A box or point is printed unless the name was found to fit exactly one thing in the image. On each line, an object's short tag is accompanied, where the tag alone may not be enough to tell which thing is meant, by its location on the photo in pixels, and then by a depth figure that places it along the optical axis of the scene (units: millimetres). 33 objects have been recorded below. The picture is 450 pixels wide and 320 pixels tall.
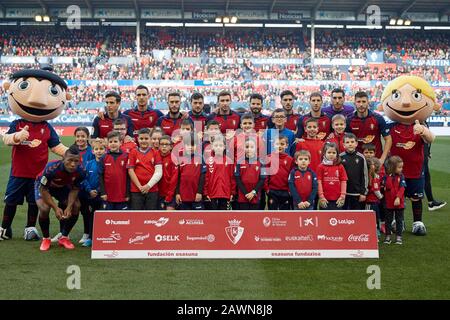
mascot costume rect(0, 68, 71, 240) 7484
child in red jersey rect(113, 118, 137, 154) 7586
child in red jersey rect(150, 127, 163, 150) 7387
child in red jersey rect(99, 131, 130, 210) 7105
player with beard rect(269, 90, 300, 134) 8328
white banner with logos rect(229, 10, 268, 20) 41188
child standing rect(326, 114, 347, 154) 7672
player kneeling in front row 6816
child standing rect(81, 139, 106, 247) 7247
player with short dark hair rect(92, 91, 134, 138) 7891
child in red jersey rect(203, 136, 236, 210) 7273
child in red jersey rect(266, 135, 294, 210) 7391
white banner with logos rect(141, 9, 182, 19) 40719
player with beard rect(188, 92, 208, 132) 8133
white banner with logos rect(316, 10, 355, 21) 41312
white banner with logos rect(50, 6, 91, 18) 39875
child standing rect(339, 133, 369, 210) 7293
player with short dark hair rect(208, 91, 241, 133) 8180
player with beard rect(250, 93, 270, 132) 8164
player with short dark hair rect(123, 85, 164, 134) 8461
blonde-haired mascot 7848
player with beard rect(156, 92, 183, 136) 8094
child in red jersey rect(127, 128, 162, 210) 7121
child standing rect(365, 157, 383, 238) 7391
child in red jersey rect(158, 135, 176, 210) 7320
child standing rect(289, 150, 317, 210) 7094
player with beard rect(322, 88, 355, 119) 8218
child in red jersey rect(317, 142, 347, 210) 7152
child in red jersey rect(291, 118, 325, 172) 7703
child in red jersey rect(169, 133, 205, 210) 7273
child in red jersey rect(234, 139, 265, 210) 7270
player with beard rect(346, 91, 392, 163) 7879
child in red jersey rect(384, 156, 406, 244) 7336
